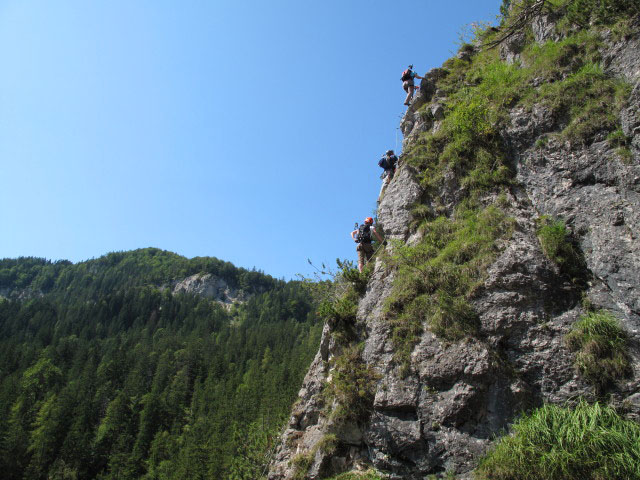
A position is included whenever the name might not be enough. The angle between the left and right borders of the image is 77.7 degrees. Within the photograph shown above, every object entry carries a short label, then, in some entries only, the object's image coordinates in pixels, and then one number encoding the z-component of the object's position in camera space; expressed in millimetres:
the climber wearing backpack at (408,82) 17484
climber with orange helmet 14176
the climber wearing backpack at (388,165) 15977
